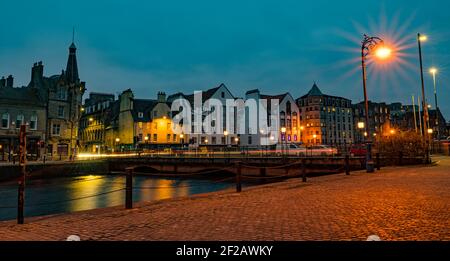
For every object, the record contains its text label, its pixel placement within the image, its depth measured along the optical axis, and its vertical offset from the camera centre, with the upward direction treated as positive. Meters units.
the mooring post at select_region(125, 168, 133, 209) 8.31 -1.16
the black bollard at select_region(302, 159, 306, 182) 13.68 -1.22
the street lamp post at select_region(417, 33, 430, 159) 23.94 +8.60
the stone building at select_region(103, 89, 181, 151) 60.22 +5.00
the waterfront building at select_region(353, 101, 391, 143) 91.44 +9.12
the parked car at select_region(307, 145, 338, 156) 35.22 -0.59
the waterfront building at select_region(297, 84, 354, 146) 82.38 +7.75
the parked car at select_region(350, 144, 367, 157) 30.11 -0.65
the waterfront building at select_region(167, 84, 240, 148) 64.56 +3.65
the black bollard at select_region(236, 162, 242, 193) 11.18 -1.21
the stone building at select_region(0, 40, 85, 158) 45.56 +7.05
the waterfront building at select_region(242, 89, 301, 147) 67.81 +6.33
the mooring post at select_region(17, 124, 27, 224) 6.67 -0.33
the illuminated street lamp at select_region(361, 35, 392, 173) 16.44 +5.10
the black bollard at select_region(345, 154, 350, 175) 16.59 -1.03
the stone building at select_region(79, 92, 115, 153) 70.88 +6.56
